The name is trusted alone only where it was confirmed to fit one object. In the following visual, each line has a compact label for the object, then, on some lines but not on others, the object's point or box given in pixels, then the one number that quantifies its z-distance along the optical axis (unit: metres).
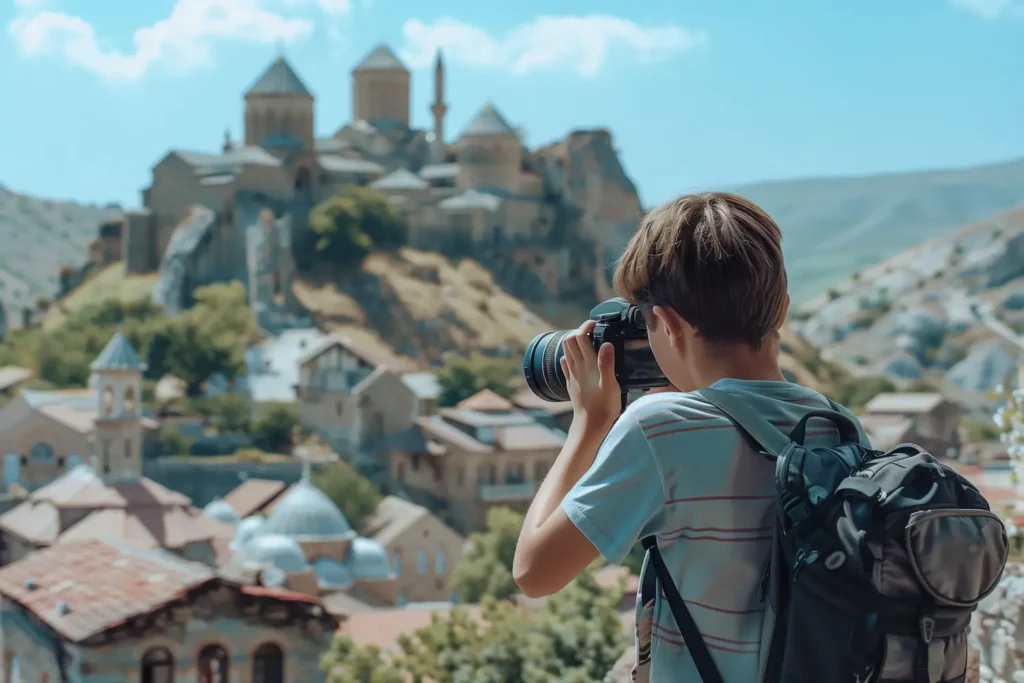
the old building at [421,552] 43.22
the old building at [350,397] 53.31
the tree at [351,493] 46.56
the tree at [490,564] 37.34
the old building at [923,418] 63.03
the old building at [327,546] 34.59
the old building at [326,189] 62.47
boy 2.69
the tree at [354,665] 17.59
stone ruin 6.15
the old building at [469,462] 51.16
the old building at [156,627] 15.99
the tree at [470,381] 57.72
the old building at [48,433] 48.12
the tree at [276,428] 52.66
